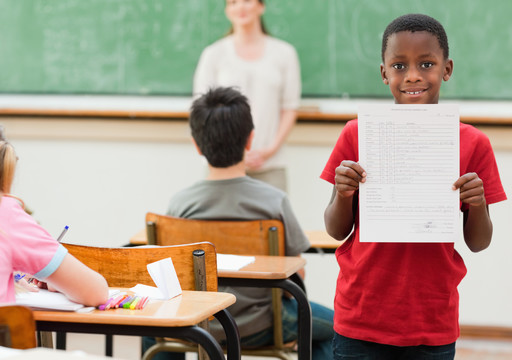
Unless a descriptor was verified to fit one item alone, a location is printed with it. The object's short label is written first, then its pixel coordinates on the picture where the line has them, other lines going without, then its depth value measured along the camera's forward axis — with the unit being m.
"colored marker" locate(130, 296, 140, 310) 3.13
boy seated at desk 3.87
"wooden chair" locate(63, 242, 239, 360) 3.34
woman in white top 5.18
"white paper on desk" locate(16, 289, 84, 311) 3.13
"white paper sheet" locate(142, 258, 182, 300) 3.22
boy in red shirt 3.07
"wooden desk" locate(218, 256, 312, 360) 3.56
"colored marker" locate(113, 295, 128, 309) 3.14
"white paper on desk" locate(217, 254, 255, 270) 3.62
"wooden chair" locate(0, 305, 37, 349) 2.85
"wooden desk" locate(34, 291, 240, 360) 3.04
